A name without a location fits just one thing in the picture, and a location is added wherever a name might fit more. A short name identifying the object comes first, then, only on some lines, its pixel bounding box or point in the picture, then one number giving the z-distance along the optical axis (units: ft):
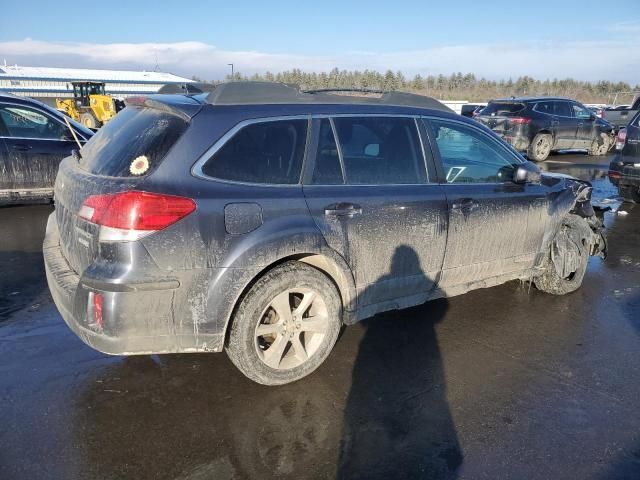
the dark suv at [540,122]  47.93
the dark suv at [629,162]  28.12
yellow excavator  71.87
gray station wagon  9.20
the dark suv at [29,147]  24.06
